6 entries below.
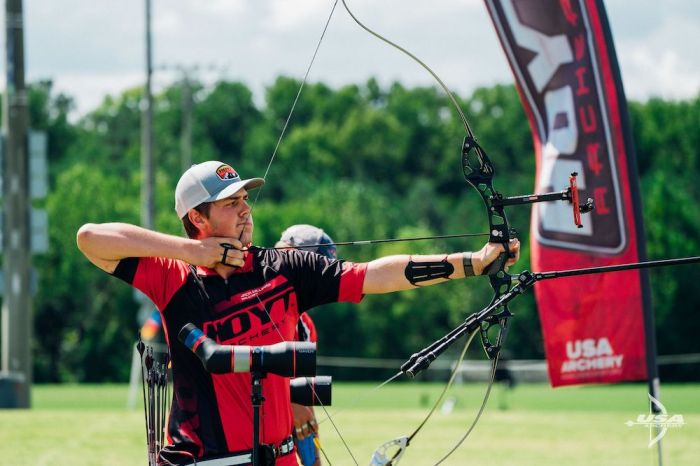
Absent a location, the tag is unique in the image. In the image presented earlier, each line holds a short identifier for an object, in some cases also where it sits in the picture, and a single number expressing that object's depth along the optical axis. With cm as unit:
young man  908
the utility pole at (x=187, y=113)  9021
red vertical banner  1603
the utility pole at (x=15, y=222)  3812
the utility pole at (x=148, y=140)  5828
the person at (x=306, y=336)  1199
